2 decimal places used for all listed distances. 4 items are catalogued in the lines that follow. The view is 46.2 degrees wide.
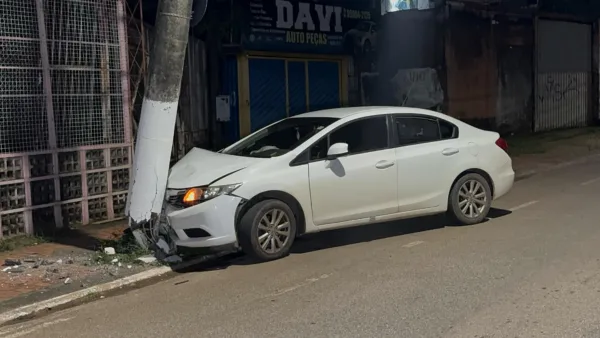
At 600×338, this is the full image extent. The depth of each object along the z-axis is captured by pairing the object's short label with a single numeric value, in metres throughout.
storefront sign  14.66
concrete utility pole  7.50
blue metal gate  14.98
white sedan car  7.22
